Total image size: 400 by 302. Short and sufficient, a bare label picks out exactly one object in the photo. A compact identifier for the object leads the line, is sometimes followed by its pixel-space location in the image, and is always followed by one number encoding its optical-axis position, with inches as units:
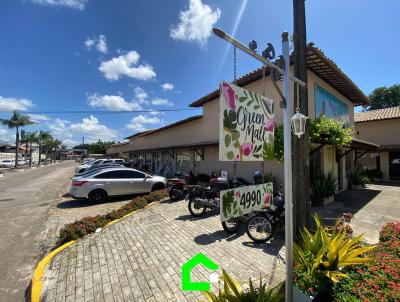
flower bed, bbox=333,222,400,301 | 91.3
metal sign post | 106.7
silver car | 403.2
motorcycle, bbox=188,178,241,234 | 297.6
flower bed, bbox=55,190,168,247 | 229.0
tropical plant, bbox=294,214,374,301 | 111.7
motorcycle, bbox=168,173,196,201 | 400.5
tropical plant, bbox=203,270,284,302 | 101.0
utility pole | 191.6
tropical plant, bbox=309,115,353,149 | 324.8
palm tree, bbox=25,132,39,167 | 2192.1
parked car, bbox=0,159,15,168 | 1692.5
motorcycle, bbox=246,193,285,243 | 214.8
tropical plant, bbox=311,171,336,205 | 360.8
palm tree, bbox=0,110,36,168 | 1581.0
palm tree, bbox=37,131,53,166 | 2367.9
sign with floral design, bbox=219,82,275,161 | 124.6
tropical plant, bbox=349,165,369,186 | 536.4
